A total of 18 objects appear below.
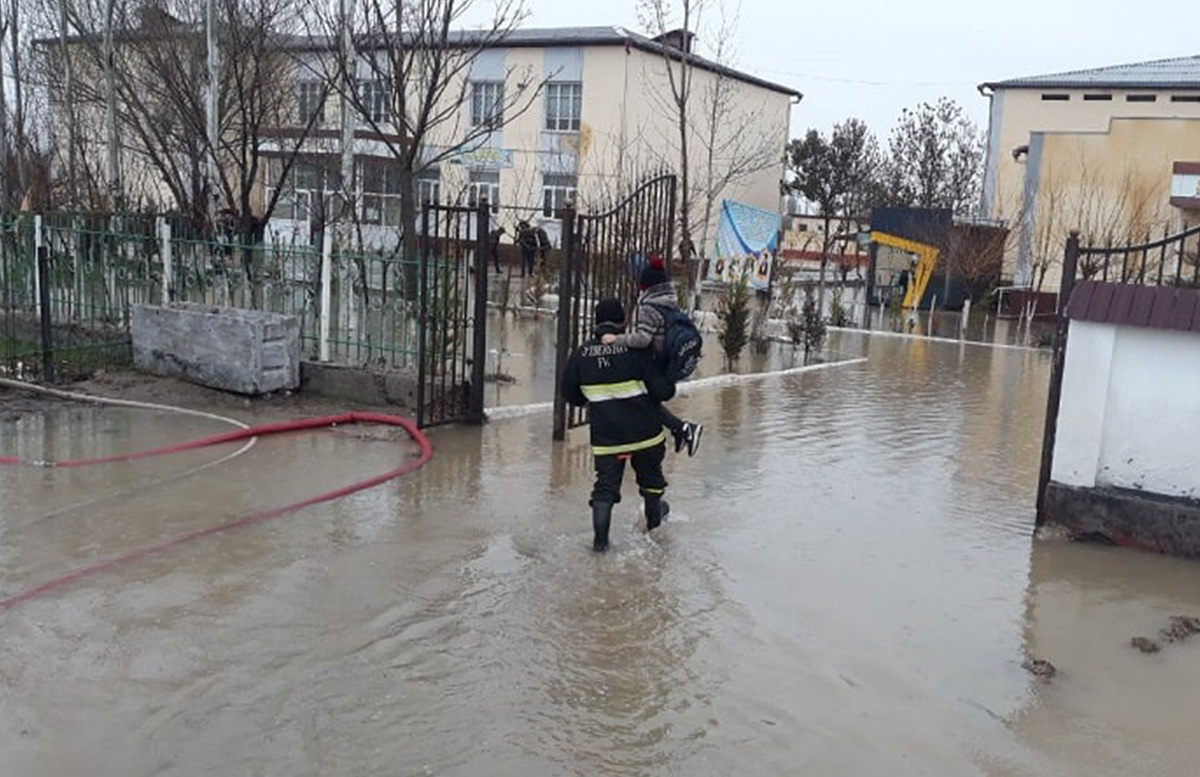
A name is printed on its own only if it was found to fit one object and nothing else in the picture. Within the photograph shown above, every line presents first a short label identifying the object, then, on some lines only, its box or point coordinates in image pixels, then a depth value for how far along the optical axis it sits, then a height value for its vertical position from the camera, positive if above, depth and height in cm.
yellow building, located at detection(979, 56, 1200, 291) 2662 +183
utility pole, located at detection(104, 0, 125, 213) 1548 +137
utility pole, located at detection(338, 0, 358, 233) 1323 +161
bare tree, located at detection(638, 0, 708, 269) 1738 +281
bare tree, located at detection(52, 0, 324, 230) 1498 +201
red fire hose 544 -174
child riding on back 617 -40
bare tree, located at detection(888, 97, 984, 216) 4216 +358
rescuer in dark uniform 611 -95
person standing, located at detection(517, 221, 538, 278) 1928 -11
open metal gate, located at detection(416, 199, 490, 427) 895 -73
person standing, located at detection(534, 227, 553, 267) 1936 -15
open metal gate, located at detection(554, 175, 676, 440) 889 -12
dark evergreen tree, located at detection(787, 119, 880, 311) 4131 +305
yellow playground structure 2886 -22
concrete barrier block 1001 -116
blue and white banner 2823 +29
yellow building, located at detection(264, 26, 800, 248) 3453 +386
